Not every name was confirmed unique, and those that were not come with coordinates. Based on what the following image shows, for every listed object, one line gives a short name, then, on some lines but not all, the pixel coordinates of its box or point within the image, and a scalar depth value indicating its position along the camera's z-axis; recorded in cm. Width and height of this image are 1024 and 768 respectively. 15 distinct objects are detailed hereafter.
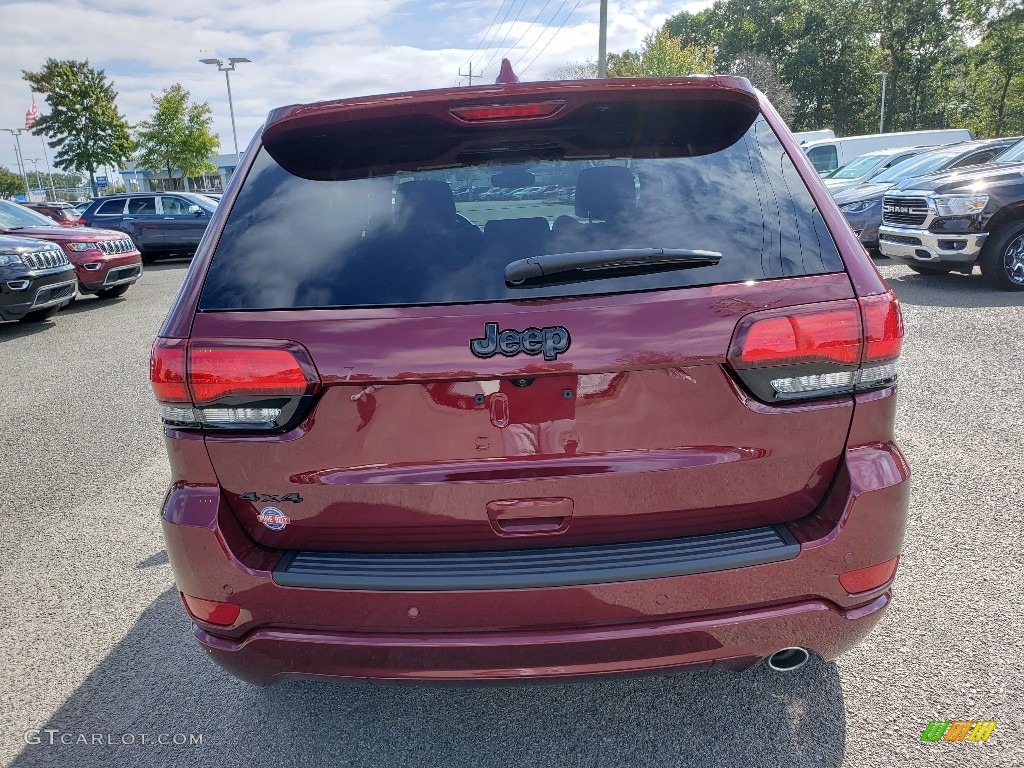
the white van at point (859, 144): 2225
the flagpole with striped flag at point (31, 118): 4589
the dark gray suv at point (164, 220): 1895
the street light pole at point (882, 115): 5733
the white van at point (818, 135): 3260
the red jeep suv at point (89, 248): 1180
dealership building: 6600
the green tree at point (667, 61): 4272
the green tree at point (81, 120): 4166
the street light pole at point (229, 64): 3422
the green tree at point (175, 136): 4159
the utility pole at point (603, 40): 2802
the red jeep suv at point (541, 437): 176
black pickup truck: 878
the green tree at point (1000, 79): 4681
